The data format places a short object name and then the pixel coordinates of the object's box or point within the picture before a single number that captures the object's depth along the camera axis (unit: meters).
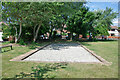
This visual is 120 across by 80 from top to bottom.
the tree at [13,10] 10.26
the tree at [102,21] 22.00
